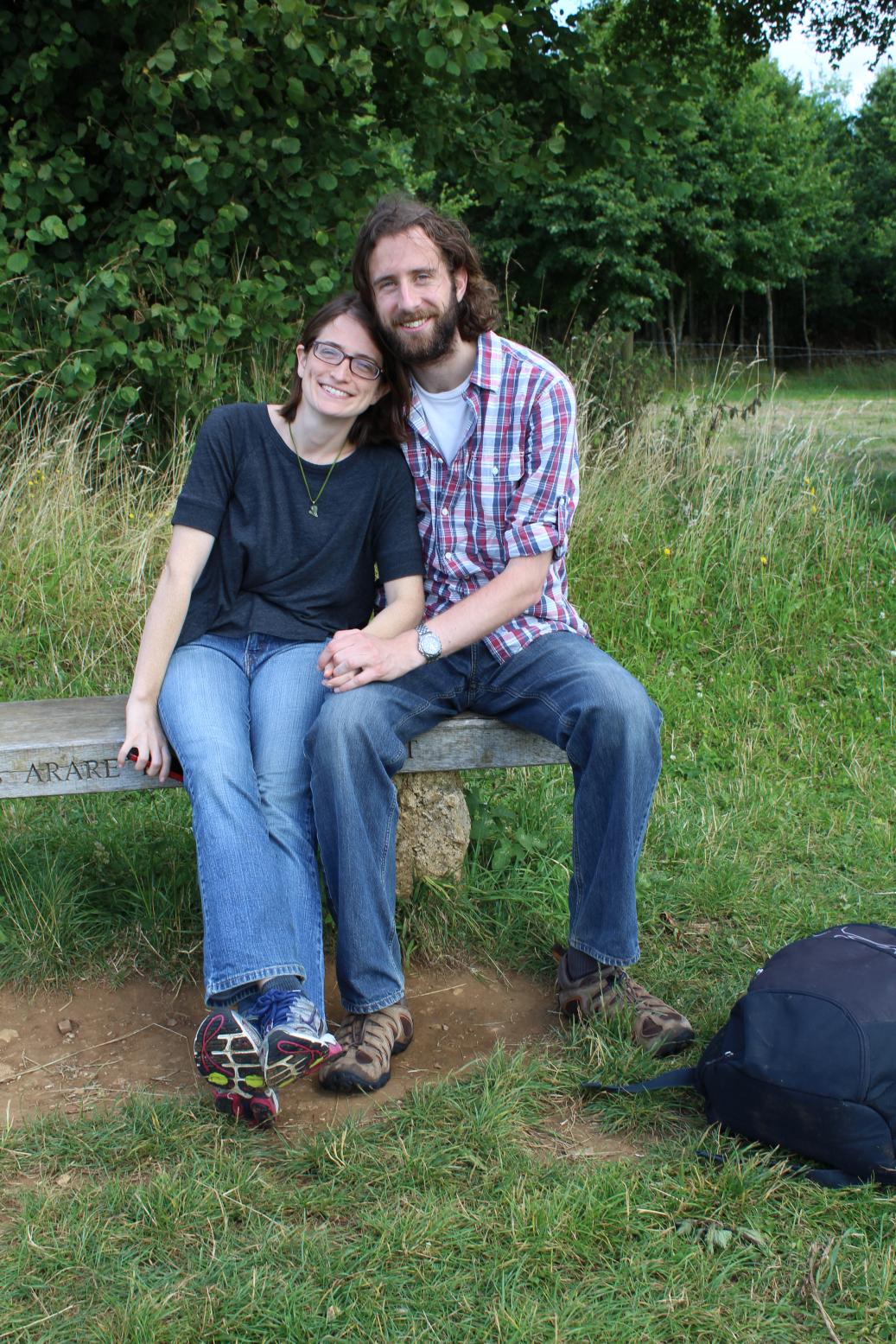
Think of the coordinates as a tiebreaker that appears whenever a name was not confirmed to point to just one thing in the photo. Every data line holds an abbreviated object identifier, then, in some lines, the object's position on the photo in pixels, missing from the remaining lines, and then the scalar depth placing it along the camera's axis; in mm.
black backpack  2107
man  2555
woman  2385
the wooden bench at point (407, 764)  2707
